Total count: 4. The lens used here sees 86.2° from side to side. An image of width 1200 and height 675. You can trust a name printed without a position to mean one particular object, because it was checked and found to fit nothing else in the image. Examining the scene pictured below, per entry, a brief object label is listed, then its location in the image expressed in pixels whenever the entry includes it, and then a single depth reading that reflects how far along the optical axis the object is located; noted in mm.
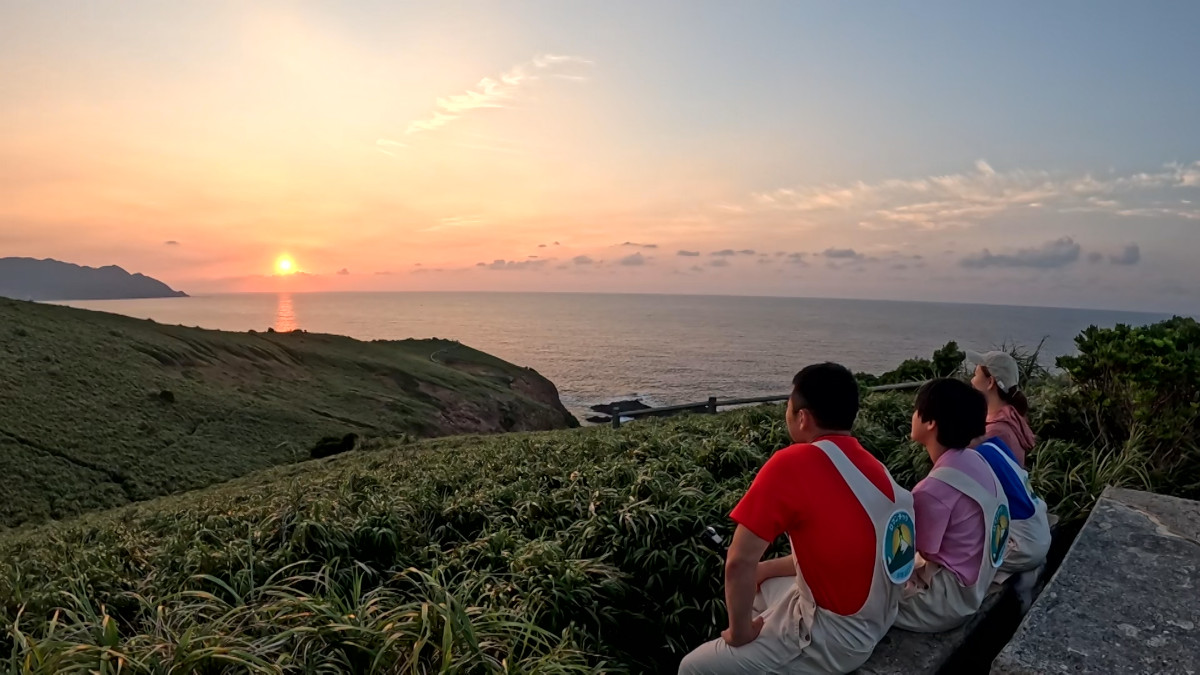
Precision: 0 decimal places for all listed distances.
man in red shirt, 2447
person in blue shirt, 3480
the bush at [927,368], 14305
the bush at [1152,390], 5164
